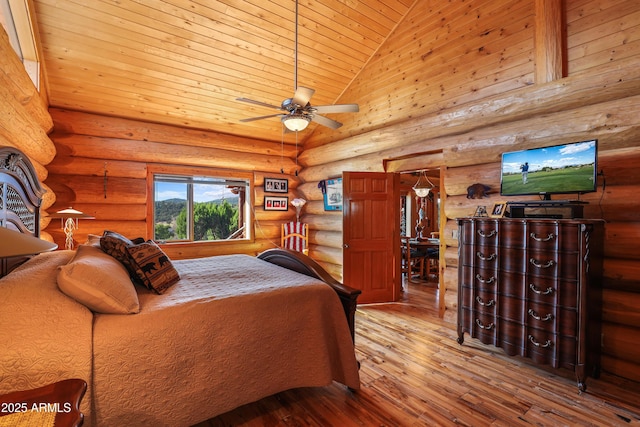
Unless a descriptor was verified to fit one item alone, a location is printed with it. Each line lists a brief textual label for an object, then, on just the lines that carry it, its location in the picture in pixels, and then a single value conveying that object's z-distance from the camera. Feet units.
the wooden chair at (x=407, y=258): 19.84
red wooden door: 15.10
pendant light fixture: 23.73
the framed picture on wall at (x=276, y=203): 19.58
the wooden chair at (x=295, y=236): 19.54
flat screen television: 8.47
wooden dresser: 8.00
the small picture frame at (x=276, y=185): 19.61
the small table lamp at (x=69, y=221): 11.85
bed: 4.57
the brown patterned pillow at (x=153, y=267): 6.92
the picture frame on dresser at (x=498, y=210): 10.20
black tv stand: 8.41
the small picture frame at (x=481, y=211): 10.97
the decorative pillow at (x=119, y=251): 7.13
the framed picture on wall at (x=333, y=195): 17.74
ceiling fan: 9.04
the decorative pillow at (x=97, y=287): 5.12
